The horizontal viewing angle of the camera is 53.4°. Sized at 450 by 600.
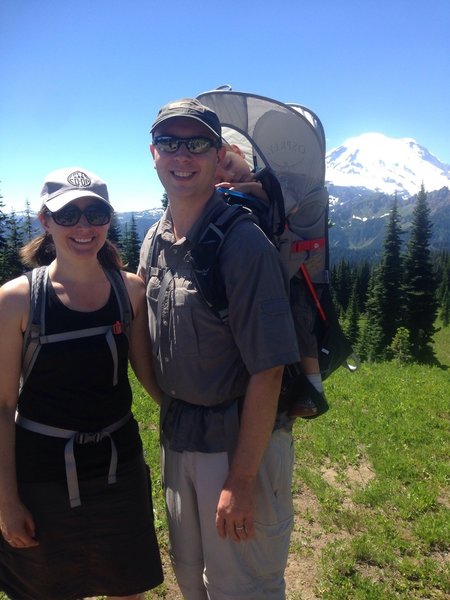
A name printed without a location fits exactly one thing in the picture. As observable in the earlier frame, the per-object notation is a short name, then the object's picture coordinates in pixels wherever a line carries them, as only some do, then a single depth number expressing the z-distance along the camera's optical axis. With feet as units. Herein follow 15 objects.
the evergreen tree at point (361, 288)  224.53
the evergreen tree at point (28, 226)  123.65
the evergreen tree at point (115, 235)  103.95
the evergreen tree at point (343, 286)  228.18
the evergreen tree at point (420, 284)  114.73
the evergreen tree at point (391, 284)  118.52
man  6.97
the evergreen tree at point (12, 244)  103.45
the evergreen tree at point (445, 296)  236.32
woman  7.64
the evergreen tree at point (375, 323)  118.70
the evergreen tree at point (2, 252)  101.35
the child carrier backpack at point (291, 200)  8.14
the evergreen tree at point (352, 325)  167.70
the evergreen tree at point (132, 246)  123.13
